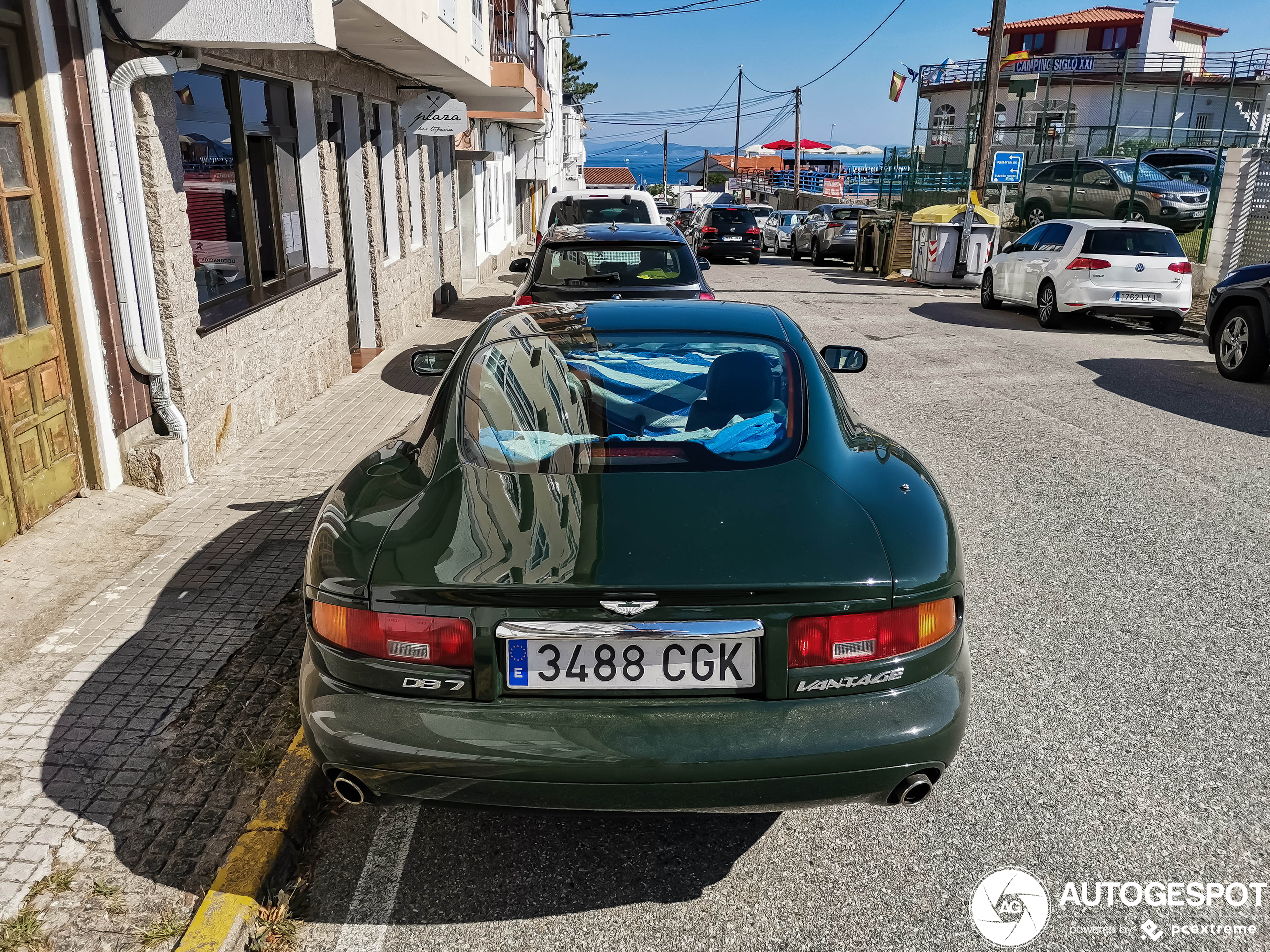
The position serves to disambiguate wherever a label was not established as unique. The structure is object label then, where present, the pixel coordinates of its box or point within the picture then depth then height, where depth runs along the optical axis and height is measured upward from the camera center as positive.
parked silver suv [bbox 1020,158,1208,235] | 21.55 -0.56
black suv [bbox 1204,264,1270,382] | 9.97 -1.49
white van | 13.84 -0.64
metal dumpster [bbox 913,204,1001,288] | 20.34 -1.51
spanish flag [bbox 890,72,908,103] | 29.31 +2.24
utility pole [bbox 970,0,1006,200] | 22.64 +1.52
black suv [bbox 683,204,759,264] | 27.44 -1.87
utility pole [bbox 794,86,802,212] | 54.68 +1.25
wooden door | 4.93 -0.91
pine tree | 57.38 +4.51
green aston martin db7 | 2.41 -1.14
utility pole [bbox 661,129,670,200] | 88.06 +0.30
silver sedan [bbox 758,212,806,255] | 32.00 -2.09
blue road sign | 21.20 -0.02
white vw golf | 13.40 -1.36
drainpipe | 5.48 -0.29
